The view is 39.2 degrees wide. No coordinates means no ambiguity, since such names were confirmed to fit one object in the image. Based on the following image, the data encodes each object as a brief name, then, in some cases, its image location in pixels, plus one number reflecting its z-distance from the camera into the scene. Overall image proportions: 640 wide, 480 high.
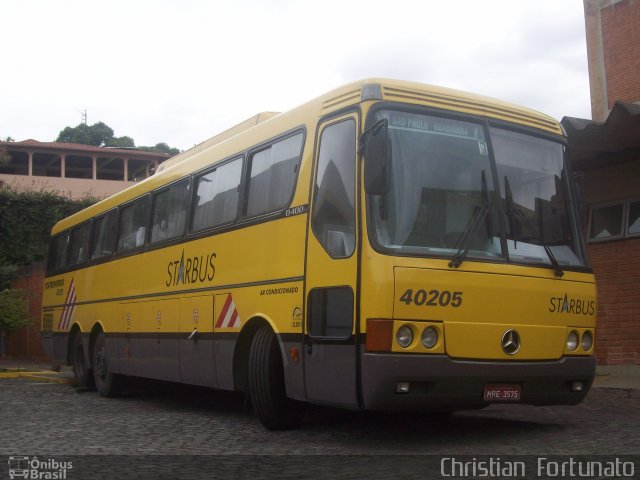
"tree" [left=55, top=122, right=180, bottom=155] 83.88
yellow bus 7.36
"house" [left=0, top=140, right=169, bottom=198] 56.91
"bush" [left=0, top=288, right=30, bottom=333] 21.69
